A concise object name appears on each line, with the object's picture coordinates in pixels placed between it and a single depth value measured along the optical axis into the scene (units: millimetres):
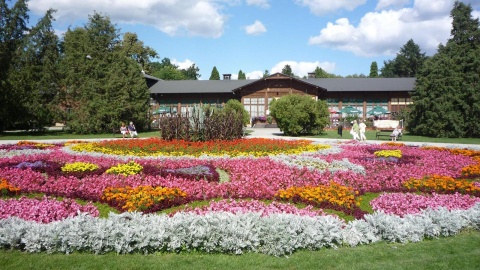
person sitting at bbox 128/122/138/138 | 24712
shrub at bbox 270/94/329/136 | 27266
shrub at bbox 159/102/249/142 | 15398
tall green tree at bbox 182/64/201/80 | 93875
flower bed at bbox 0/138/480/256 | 4836
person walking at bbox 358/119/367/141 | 21741
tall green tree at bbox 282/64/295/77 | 98412
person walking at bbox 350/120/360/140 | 21938
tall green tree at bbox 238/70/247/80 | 92112
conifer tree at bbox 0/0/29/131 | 27625
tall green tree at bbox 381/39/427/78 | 80125
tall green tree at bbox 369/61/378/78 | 89325
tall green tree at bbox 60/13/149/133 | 30875
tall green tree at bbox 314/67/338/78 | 86375
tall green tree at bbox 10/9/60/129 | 29062
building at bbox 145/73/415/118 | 44875
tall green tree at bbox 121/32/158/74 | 59250
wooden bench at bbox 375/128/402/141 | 23531
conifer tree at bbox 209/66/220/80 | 78300
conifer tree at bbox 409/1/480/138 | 26422
